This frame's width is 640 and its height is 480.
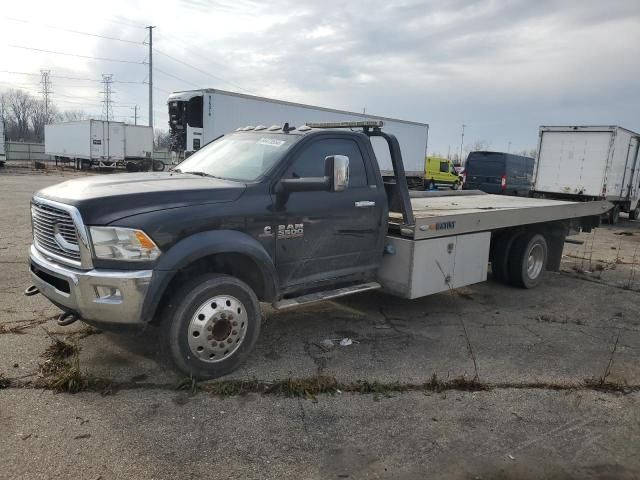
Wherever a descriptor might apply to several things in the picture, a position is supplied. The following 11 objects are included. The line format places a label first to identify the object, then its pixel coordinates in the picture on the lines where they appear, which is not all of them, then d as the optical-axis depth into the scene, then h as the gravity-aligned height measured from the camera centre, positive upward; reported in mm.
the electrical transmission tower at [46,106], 93500 +6436
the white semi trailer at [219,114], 18781 +1577
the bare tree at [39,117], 98312 +4498
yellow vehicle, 32812 -343
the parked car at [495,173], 23188 -31
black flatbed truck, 3852 -723
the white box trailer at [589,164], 17938 +505
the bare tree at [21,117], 95625 +4116
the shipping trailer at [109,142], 35469 +252
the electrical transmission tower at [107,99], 89838 +7888
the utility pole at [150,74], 50216 +7505
